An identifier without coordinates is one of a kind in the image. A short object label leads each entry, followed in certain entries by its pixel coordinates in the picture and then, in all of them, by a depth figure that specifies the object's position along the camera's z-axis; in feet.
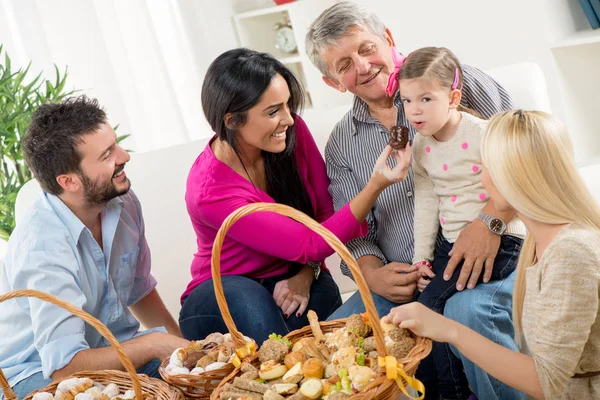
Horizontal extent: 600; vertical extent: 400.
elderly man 6.56
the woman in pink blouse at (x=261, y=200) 6.69
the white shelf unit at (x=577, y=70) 9.38
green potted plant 9.88
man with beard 6.23
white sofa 7.96
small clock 14.15
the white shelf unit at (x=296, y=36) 13.34
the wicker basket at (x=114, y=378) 5.01
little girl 5.90
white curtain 12.92
